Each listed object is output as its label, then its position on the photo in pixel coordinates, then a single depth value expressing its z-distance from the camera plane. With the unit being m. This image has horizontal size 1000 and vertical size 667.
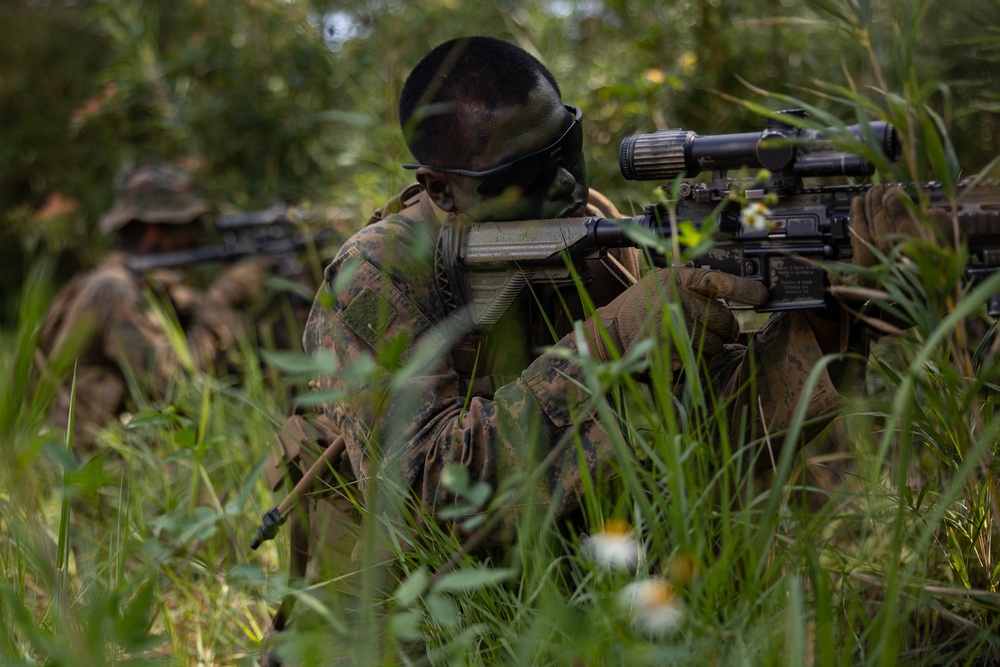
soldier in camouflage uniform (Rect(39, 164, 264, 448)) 5.00
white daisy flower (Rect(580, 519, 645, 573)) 1.41
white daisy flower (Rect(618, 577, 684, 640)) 1.37
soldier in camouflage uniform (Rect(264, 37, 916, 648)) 2.13
